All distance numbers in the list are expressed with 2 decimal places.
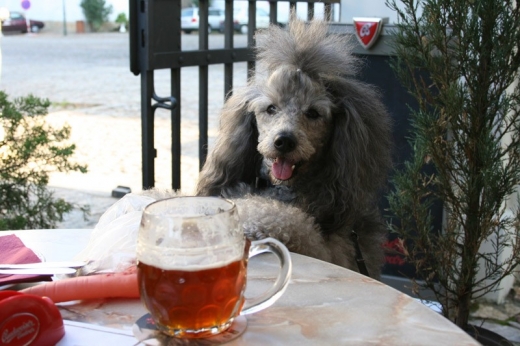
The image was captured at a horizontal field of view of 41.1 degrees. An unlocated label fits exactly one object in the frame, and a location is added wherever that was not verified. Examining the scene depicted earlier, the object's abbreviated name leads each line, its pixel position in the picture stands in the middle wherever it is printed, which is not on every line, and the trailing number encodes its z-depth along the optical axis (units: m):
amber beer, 0.97
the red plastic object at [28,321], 0.96
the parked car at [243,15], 10.01
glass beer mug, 0.98
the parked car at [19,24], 19.86
